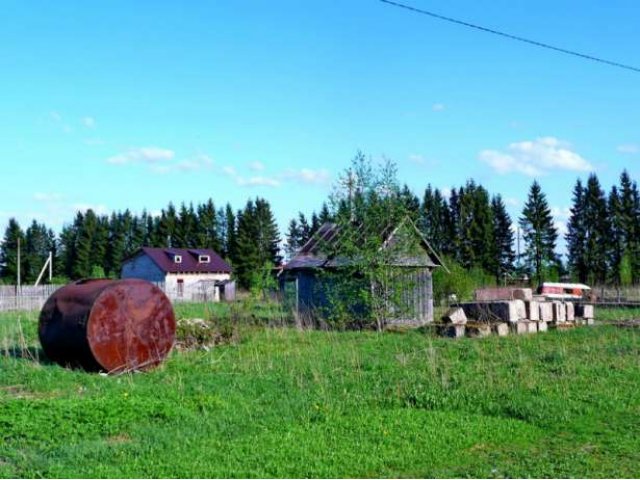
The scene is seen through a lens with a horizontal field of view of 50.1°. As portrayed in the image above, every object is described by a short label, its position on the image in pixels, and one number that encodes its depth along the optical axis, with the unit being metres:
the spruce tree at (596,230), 71.62
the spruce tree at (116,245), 89.38
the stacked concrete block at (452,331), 19.80
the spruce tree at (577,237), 73.00
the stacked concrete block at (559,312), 23.22
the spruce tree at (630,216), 69.06
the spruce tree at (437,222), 76.50
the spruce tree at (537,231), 74.69
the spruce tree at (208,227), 89.75
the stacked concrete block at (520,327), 20.78
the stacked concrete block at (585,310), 24.83
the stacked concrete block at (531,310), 22.23
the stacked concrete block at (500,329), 20.08
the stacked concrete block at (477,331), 19.69
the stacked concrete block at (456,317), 21.49
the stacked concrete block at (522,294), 29.86
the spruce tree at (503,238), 75.94
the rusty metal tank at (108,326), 12.42
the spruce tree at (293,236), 101.31
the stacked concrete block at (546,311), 22.75
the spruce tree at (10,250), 92.38
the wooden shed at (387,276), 23.80
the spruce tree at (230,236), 84.79
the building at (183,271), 66.19
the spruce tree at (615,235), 70.56
